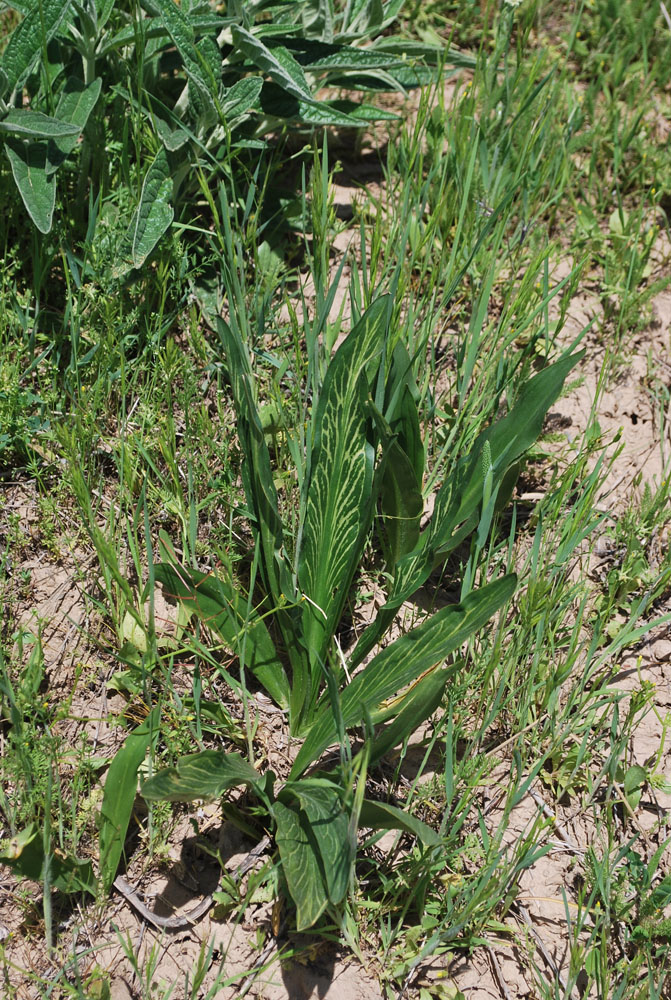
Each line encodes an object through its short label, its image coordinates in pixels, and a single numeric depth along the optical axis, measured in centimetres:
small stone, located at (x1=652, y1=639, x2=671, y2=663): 116
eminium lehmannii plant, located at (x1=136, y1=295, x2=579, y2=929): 104
